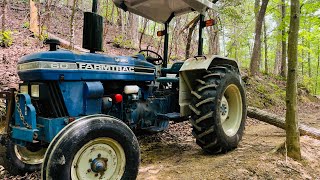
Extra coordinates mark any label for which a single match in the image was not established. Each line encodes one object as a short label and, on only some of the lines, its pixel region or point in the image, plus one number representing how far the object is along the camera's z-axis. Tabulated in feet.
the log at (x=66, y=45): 23.22
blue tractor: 6.33
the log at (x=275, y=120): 13.05
